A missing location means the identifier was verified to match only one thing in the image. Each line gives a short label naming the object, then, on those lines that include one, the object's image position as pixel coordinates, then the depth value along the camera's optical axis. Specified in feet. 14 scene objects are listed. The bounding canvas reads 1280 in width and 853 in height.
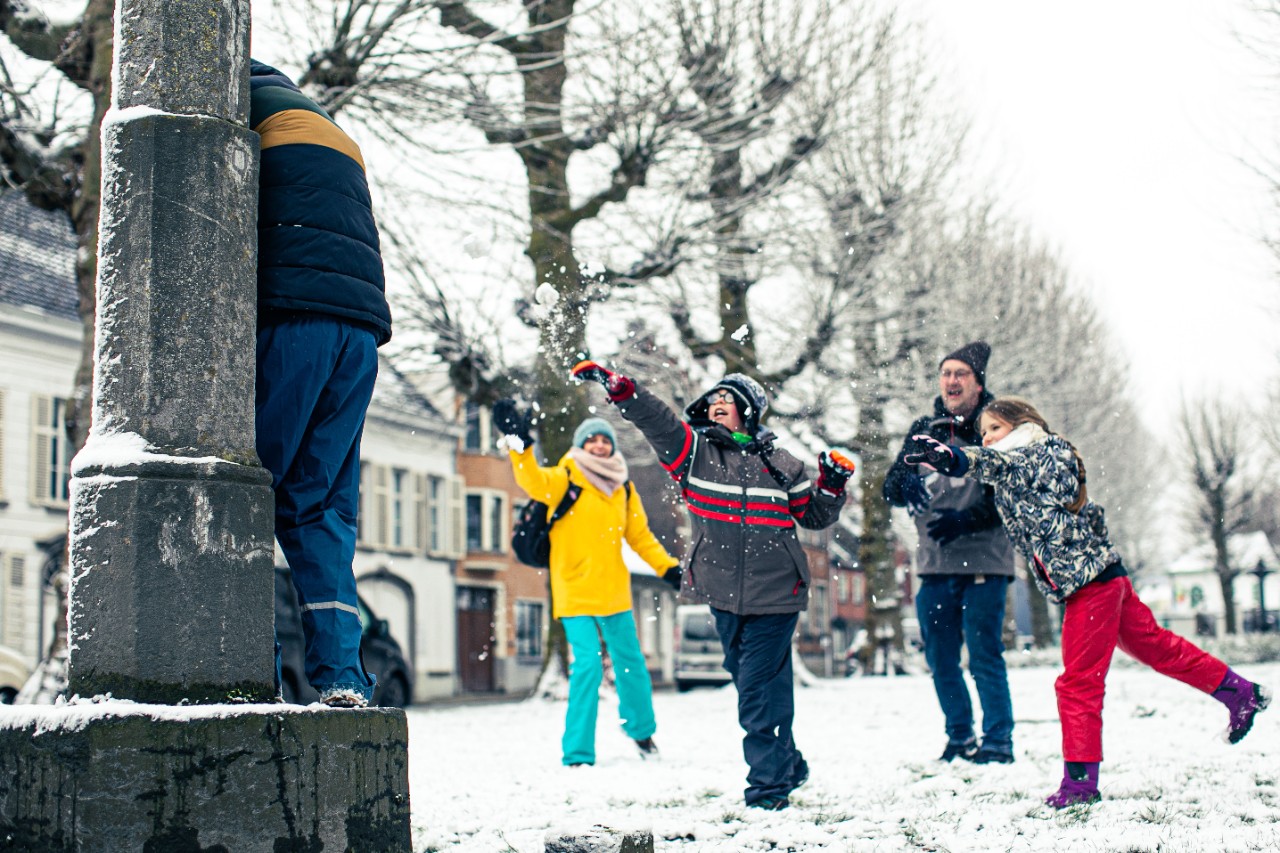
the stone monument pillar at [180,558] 8.87
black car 38.24
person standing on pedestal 11.52
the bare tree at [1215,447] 133.39
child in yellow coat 23.07
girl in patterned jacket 16.55
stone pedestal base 8.74
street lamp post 117.19
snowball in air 25.66
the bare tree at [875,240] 61.98
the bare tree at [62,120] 33.50
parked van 100.63
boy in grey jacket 17.98
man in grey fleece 21.58
